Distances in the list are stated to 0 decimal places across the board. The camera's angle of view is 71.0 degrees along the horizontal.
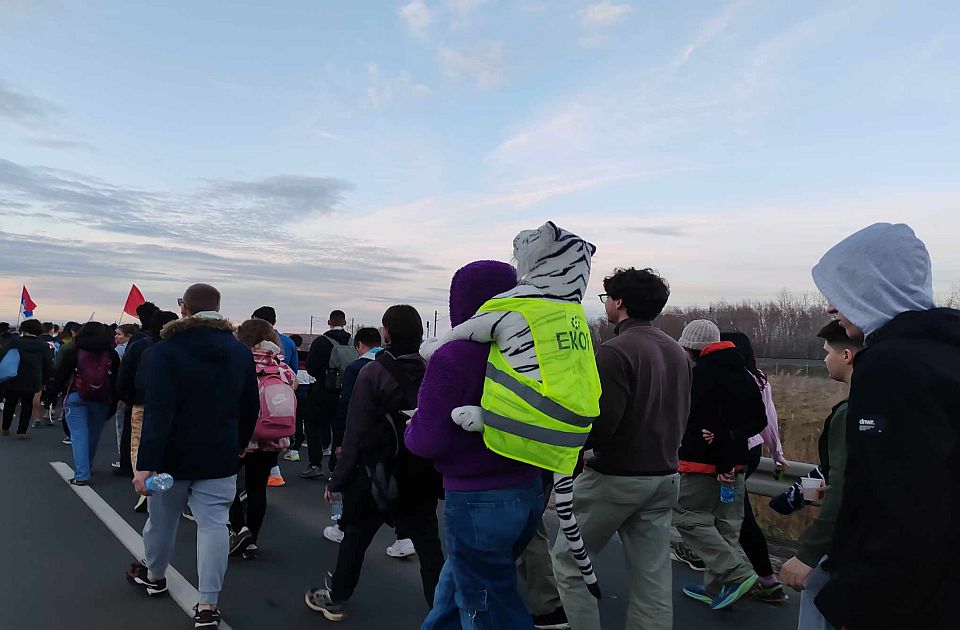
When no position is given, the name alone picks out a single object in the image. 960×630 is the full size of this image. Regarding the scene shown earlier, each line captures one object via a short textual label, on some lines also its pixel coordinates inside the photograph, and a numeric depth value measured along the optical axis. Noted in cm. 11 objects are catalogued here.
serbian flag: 2561
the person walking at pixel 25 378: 1138
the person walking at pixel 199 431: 380
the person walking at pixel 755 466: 466
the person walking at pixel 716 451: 457
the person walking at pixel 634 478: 338
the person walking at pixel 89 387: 802
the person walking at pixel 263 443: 519
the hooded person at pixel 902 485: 154
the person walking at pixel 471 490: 261
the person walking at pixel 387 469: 379
